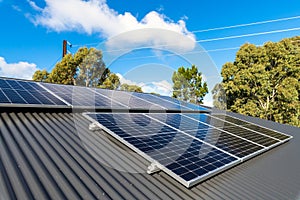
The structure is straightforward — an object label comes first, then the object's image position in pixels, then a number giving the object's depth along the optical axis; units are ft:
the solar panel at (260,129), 28.43
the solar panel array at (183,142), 12.79
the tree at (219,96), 98.18
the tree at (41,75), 128.47
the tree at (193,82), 121.08
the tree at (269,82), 82.89
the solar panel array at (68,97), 19.36
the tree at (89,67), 99.33
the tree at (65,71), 115.55
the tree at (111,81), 114.21
